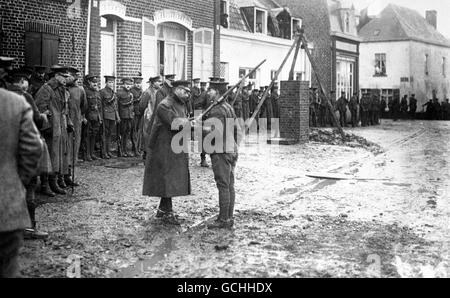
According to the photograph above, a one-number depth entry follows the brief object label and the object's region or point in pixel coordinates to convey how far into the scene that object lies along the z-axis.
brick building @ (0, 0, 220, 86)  13.37
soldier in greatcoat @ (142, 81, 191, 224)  7.42
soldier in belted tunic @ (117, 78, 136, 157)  14.05
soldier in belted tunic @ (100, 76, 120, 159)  13.45
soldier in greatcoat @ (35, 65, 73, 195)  9.02
